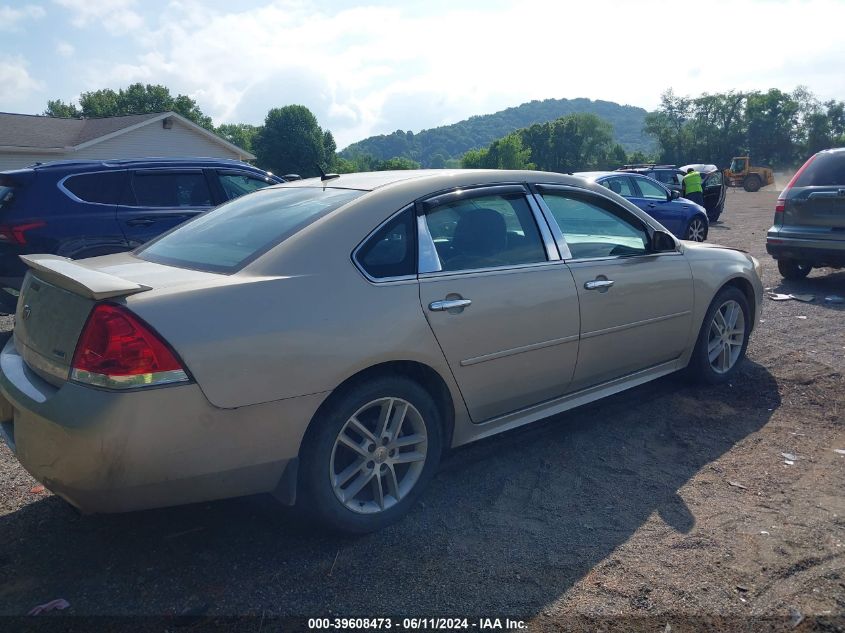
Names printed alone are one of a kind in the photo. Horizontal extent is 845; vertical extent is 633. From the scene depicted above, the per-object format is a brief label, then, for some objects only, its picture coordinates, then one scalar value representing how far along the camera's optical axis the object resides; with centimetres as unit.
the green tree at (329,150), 6982
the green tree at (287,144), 6600
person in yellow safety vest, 1834
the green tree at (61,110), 7486
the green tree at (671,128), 9476
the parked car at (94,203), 661
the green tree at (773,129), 9200
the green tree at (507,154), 8681
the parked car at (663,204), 1338
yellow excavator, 4659
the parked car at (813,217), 835
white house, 2672
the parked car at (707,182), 2088
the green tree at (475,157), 8957
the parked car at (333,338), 257
